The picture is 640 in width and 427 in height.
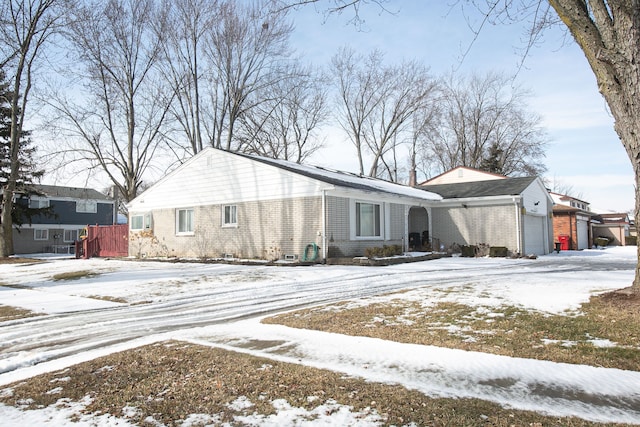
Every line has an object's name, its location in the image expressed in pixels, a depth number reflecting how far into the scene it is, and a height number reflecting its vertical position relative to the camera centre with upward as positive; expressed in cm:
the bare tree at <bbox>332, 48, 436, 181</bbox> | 3684 +1142
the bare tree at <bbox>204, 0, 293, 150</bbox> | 2797 +1085
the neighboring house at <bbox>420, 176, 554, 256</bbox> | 2044 +79
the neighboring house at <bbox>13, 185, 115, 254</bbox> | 3719 +167
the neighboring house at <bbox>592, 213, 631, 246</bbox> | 3841 +4
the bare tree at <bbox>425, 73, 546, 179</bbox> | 4412 +911
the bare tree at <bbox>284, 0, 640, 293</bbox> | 596 +246
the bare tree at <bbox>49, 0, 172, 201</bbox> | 2638 +989
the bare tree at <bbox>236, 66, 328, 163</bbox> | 3359 +903
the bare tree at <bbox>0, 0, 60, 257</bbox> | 2225 +896
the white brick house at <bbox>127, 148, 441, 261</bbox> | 1667 +100
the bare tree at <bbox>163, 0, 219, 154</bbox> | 2752 +1099
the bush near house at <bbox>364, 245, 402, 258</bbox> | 1669 -69
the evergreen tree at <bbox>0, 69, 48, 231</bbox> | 2761 +515
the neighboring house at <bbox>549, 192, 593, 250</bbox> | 2790 +25
